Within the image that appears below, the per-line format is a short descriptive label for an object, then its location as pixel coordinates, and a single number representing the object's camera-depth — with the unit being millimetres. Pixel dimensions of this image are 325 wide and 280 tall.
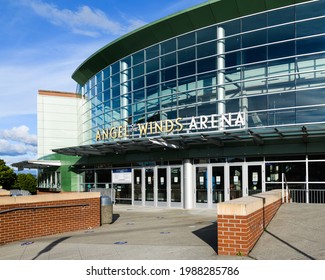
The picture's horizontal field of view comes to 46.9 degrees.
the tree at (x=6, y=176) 35000
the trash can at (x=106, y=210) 14414
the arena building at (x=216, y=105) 18828
